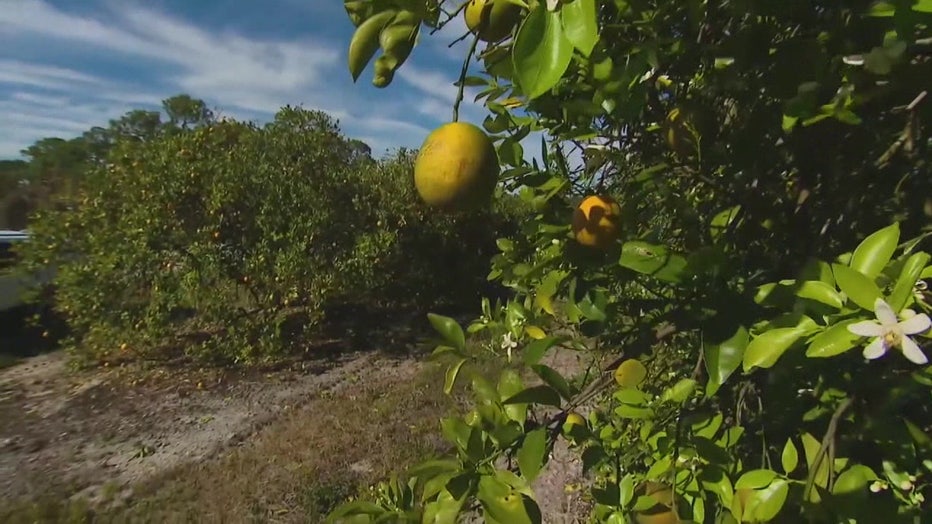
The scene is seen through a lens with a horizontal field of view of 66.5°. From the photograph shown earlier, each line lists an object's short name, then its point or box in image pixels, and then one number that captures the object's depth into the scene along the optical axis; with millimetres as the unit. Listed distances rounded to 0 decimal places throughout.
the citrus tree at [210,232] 5977
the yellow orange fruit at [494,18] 812
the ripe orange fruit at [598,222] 1169
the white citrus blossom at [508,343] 1744
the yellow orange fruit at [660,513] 1156
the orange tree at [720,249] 792
